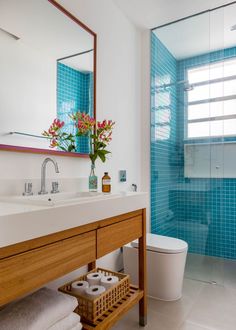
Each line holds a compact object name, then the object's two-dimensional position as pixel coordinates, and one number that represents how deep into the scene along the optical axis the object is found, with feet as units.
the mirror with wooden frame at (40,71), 4.47
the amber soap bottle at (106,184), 5.58
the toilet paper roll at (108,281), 4.94
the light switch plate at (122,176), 7.38
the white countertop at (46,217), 2.49
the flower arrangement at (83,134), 5.38
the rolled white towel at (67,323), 3.38
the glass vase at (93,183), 5.48
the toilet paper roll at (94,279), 5.11
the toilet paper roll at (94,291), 4.50
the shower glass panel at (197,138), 7.88
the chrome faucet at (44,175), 4.75
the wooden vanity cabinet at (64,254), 2.60
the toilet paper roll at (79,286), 4.69
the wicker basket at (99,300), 4.21
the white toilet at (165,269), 6.07
